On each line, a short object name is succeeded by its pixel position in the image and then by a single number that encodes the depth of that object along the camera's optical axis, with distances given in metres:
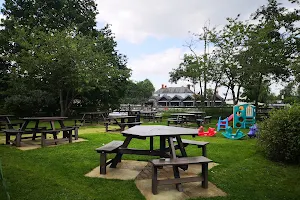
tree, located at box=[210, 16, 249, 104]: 19.80
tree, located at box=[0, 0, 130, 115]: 13.94
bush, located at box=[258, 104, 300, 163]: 5.17
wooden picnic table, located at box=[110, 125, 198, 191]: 4.01
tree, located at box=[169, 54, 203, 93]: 21.38
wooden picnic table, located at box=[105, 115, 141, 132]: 9.87
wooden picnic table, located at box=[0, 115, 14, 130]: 8.48
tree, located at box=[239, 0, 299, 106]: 17.76
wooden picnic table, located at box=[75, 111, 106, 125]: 14.54
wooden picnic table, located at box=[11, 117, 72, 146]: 6.88
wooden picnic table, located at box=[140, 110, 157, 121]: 17.38
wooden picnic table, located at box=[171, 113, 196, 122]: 13.33
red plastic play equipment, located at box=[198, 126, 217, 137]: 9.67
